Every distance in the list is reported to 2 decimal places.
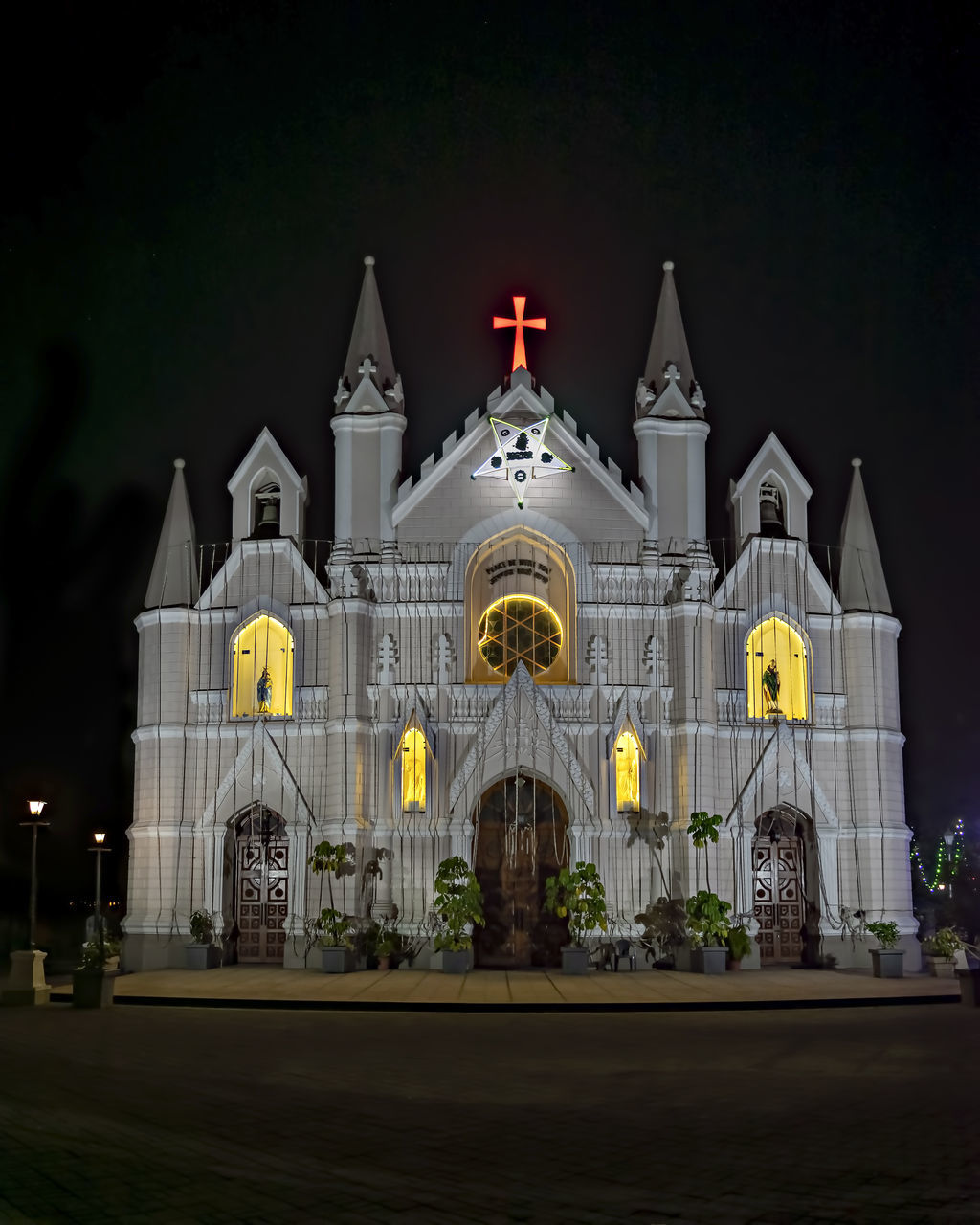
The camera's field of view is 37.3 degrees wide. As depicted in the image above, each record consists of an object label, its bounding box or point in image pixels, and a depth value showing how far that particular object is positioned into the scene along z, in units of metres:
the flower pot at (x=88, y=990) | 28.56
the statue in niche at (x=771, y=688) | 42.28
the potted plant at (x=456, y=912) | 37.47
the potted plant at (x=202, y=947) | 39.44
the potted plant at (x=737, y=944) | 38.06
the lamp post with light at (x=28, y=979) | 29.58
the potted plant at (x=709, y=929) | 37.41
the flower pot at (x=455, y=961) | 37.62
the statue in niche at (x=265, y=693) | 42.19
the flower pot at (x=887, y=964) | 37.22
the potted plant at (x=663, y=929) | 39.44
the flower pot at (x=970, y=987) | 29.09
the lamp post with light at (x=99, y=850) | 40.34
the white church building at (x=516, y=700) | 40.59
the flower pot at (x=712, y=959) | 37.38
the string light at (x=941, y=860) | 69.81
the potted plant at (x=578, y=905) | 37.72
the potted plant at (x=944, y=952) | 37.91
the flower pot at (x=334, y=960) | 37.81
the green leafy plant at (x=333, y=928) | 38.16
